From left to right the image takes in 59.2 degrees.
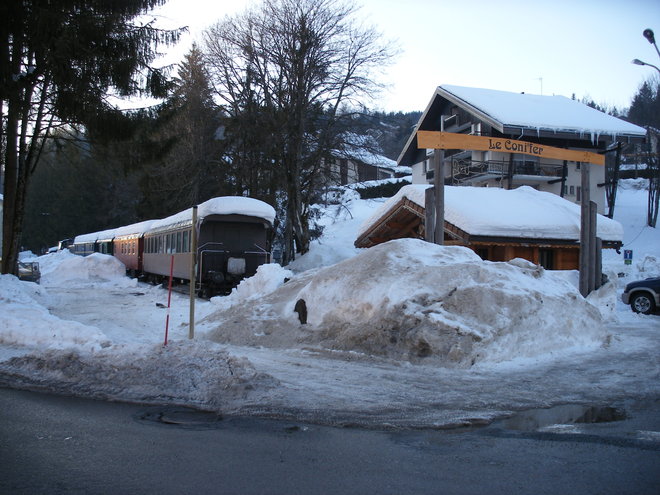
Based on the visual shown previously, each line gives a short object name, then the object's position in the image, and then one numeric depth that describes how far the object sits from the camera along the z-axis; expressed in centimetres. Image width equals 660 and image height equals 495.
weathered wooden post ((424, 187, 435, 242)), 1325
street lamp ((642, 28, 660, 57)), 1512
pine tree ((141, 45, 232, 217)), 3241
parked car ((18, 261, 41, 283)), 2595
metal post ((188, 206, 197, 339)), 906
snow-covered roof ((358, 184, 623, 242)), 1814
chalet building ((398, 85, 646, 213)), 3441
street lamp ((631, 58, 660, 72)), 1603
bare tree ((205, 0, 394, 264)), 2903
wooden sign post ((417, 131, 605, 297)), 1312
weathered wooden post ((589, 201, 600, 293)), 1498
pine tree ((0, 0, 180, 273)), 1502
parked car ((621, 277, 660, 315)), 1641
